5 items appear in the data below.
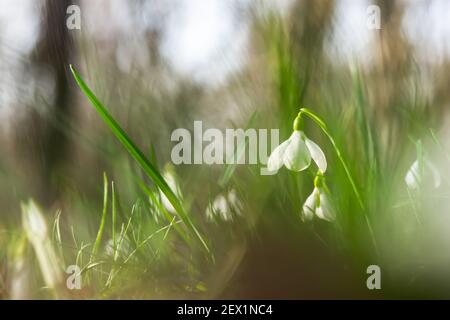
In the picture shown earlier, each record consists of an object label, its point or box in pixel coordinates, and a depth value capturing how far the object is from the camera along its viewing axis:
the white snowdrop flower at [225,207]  0.64
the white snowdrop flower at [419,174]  0.65
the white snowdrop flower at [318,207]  0.64
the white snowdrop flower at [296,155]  0.65
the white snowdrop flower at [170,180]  0.67
